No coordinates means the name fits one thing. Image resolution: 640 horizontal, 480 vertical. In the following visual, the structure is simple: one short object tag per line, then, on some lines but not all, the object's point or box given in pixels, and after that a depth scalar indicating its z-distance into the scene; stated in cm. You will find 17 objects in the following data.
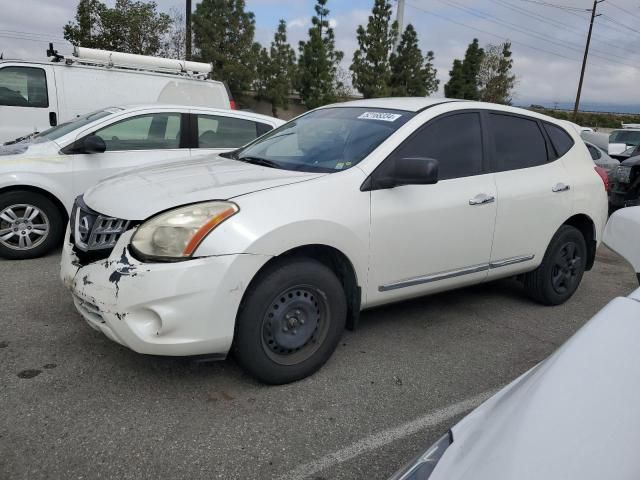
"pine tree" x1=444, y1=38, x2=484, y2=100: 2978
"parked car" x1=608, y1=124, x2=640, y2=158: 1681
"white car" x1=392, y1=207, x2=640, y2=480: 114
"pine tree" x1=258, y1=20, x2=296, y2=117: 2139
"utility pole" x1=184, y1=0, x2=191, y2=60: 1680
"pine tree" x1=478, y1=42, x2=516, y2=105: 3206
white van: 735
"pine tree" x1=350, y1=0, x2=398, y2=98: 2369
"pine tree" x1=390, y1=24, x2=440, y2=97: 2525
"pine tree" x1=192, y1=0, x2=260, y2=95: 1936
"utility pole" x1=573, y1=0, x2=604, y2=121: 3372
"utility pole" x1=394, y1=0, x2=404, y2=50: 2364
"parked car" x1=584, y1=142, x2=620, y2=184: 1076
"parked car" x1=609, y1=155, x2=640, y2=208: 935
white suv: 270
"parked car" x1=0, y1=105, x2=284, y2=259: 515
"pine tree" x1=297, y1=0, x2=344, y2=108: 2256
